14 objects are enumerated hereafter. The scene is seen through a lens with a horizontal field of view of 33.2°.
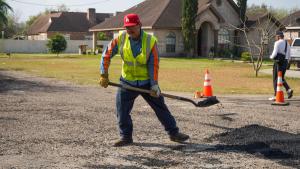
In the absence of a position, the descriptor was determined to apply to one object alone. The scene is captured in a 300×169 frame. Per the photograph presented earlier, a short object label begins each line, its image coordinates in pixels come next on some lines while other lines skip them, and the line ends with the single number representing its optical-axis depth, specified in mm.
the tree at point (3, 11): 38397
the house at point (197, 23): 48219
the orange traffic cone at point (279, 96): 12484
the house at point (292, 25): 48425
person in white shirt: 13523
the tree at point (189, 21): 46388
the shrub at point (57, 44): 52750
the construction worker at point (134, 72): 7184
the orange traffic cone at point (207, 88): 13078
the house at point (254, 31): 49312
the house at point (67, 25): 75938
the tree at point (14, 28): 86194
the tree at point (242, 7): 49428
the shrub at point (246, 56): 41812
